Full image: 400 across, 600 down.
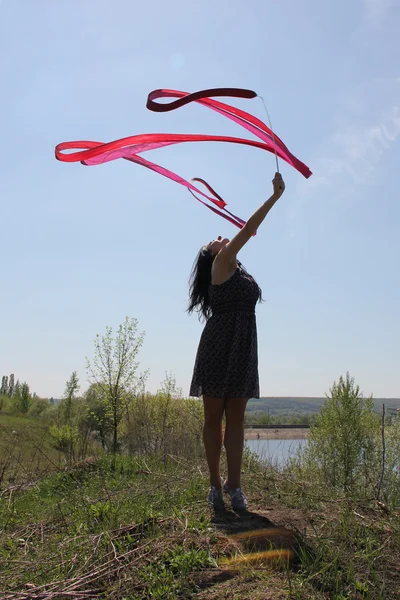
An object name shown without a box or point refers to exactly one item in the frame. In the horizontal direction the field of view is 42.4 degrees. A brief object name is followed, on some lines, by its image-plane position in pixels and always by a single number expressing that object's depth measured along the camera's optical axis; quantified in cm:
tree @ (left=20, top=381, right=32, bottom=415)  3662
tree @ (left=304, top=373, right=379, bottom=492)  1905
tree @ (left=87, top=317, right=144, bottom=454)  1390
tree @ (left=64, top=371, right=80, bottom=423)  2431
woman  331
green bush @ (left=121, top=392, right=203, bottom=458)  845
